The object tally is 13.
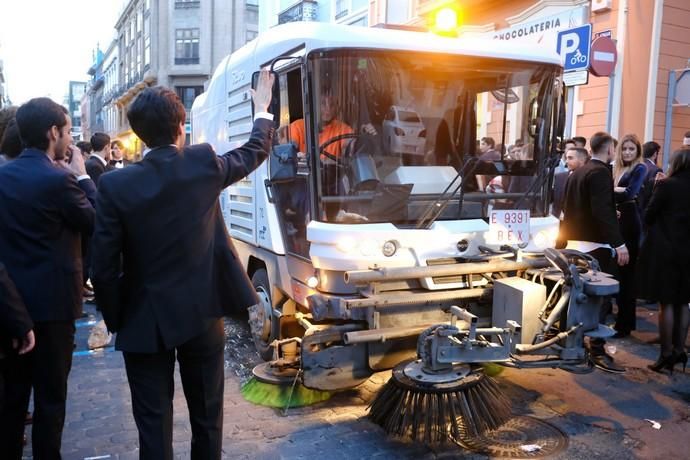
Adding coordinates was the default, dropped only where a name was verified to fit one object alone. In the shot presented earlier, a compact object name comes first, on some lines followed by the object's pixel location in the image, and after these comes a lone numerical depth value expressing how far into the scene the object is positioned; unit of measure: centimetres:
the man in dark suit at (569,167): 697
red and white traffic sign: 893
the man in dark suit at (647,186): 718
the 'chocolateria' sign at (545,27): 992
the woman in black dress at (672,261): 520
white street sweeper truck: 397
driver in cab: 416
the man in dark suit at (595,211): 545
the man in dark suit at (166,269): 256
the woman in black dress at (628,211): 625
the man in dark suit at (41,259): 309
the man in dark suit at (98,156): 797
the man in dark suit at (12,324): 271
